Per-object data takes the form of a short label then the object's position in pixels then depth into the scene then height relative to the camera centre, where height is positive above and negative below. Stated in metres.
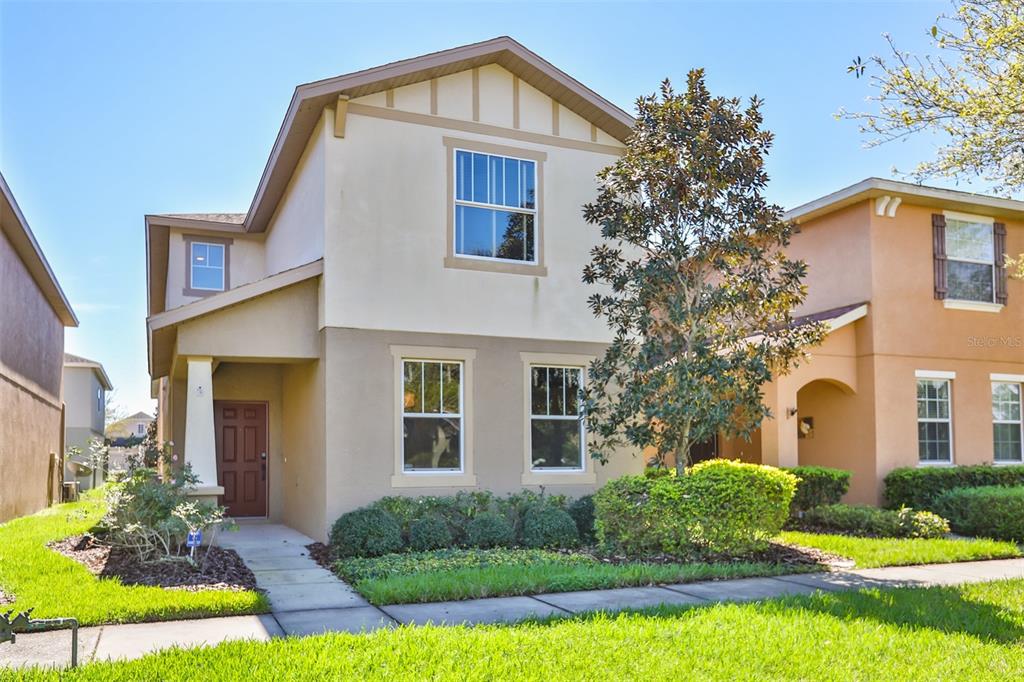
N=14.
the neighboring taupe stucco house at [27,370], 16.05 +0.69
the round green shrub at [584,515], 12.62 -1.74
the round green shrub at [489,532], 11.74 -1.85
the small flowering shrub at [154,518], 9.88 -1.39
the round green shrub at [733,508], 10.80 -1.40
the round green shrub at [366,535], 11.01 -1.77
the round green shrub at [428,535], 11.39 -1.84
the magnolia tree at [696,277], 11.29 +1.68
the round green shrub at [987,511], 13.39 -1.86
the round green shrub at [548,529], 11.90 -1.84
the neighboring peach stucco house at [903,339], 16.23 +1.18
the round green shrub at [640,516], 10.84 -1.53
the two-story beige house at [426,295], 12.16 +1.58
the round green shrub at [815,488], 14.91 -1.58
